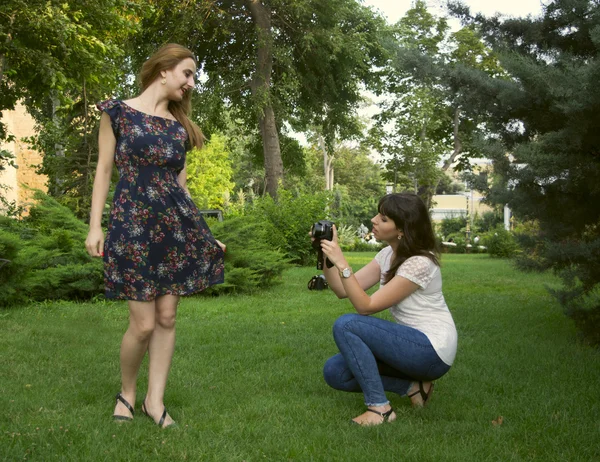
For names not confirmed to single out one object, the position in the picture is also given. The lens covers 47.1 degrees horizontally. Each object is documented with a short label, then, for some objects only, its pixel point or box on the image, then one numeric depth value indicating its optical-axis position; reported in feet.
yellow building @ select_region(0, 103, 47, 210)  87.36
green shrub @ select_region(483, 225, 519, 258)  72.38
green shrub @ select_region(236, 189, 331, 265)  53.78
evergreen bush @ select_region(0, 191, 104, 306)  24.64
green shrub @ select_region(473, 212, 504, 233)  113.91
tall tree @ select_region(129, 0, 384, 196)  64.26
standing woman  11.08
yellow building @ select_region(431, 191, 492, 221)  250.98
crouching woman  11.73
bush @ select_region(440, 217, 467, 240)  122.18
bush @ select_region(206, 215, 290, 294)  32.27
